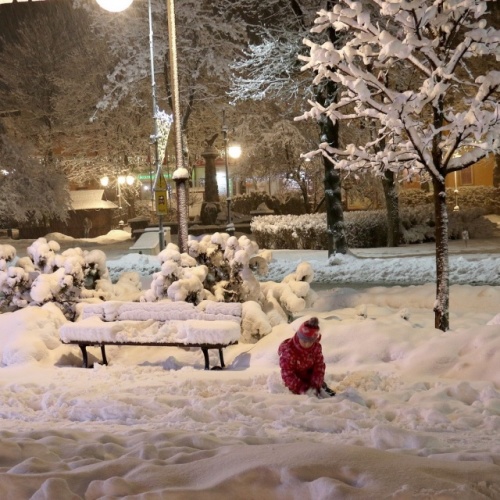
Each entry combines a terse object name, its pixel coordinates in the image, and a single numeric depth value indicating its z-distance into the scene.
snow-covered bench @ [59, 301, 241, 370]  8.69
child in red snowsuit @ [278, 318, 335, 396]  7.03
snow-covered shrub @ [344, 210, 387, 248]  26.92
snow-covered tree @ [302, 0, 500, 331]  8.58
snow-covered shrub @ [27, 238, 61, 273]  11.35
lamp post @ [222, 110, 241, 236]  26.72
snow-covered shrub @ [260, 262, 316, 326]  10.29
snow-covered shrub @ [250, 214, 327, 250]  26.98
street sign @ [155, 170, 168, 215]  14.16
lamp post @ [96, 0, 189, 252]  11.51
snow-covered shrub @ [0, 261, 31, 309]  11.00
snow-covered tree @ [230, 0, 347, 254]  21.33
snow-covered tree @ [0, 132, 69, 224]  31.67
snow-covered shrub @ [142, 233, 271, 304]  10.04
